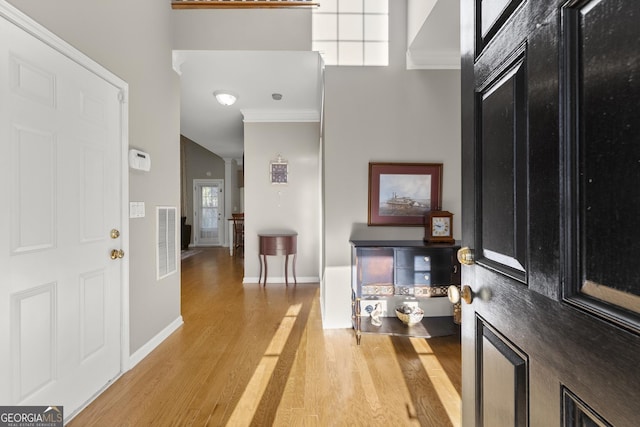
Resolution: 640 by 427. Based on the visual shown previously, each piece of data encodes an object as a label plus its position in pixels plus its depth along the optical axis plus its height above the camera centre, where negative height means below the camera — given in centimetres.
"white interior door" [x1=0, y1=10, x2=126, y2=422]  136 -6
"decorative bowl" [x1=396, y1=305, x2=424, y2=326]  266 -89
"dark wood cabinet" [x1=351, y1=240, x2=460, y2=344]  251 -49
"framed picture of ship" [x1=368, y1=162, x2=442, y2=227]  286 +20
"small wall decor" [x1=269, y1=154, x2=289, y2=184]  482 +67
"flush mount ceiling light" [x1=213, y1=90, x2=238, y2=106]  393 +151
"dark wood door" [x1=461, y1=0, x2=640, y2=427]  43 +0
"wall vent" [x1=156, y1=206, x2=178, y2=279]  261 -25
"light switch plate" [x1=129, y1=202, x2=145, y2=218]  222 +3
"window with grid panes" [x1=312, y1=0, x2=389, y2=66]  286 +171
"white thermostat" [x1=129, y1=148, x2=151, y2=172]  217 +40
